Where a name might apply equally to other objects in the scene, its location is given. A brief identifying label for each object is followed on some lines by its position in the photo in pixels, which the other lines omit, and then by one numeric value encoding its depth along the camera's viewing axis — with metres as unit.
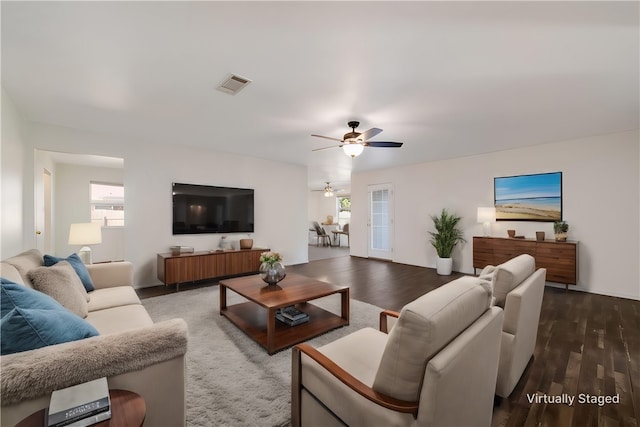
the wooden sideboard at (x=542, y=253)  4.05
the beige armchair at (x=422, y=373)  0.98
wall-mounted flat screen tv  4.75
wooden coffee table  2.46
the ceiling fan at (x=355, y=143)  3.37
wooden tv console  4.18
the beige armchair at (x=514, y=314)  1.74
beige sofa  0.96
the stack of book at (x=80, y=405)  0.87
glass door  6.95
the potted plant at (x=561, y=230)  4.24
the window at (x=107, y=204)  5.62
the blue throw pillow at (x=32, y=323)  1.08
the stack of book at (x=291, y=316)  2.82
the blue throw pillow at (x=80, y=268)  2.46
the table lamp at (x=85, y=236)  3.29
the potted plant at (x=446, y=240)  5.47
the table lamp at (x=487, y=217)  5.02
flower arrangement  3.05
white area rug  1.66
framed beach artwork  4.49
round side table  0.90
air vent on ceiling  2.39
